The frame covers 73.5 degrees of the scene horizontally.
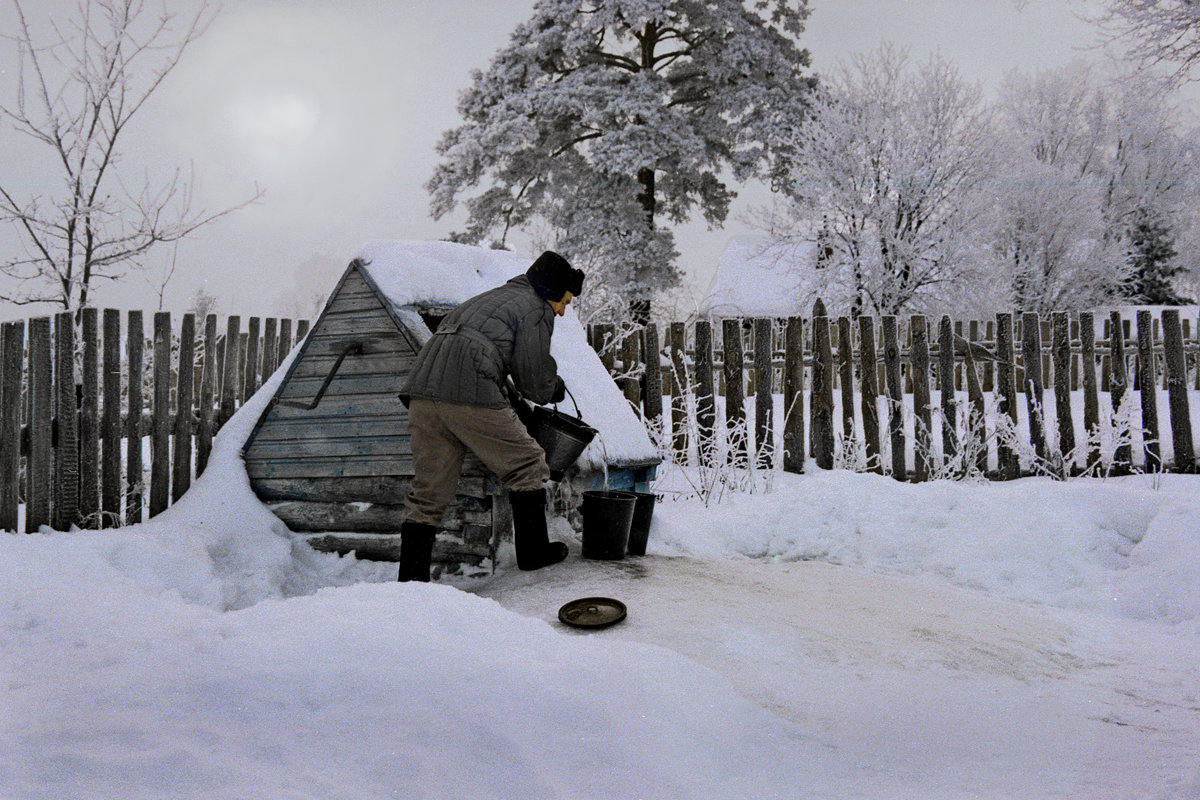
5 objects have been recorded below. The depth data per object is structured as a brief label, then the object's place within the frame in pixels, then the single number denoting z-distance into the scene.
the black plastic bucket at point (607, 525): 4.46
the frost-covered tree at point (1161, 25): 10.84
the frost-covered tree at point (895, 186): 15.31
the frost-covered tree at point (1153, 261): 26.22
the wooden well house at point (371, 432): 4.70
